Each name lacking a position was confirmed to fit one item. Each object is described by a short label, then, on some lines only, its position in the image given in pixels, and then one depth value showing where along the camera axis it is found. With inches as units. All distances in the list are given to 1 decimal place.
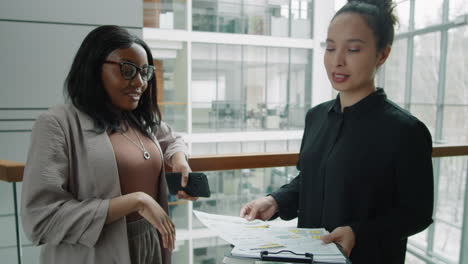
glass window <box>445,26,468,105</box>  339.3
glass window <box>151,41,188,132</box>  574.2
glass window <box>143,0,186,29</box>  555.2
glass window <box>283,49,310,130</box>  635.5
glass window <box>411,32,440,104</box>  367.6
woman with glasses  45.3
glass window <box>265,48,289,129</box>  621.3
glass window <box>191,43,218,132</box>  579.2
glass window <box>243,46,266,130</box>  606.9
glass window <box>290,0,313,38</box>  637.9
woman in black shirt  43.5
